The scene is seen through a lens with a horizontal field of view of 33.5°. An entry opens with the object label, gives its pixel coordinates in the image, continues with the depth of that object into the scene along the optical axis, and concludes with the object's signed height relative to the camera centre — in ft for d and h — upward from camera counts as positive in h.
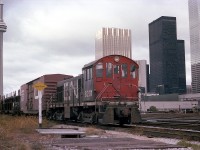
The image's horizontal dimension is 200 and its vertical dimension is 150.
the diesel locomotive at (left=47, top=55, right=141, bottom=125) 63.31 +0.52
